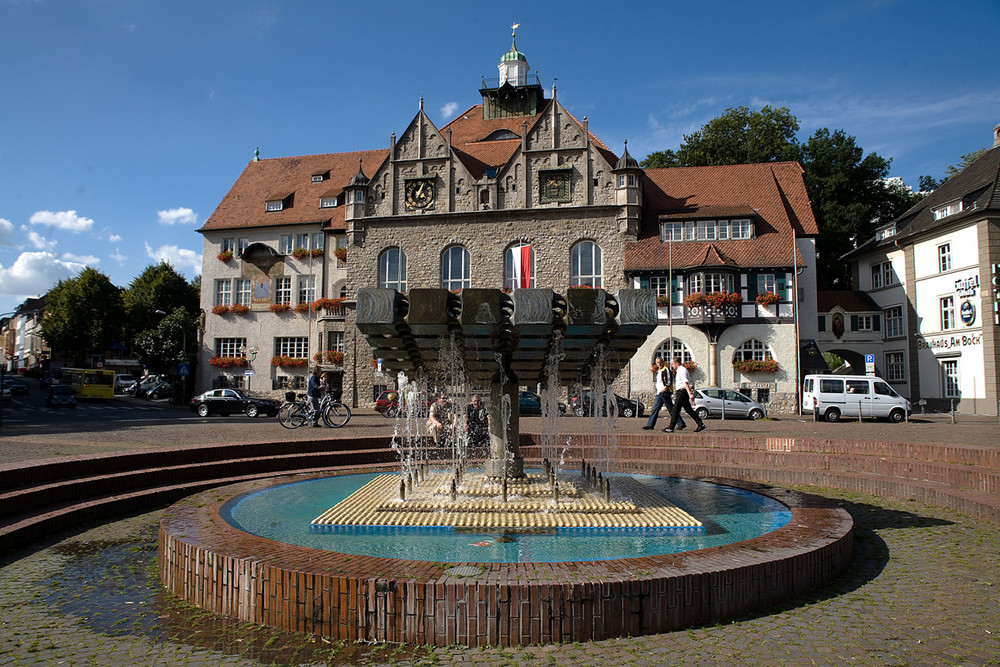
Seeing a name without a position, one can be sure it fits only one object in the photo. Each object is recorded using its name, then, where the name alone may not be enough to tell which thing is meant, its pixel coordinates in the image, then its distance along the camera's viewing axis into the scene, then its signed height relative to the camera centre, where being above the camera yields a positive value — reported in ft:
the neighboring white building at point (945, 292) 118.32 +16.68
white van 93.09 -2.74
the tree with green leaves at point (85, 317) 231.91 +19.85
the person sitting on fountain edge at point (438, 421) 49.72 -3.43
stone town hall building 123.03 +25.08
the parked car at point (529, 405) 102.99 -4.23
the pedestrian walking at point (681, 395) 52.31 -1.34
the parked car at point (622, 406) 105.91 -4.57
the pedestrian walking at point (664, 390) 54.65 -1.01
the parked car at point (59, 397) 135.64 -4.36
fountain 14.47 -4.68
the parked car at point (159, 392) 177.88 -4.26
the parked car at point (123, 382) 211.61 -2.13
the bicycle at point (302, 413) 66.23 -3.55
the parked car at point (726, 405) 100.17 -3.98
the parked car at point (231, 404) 113.50 -4.67
